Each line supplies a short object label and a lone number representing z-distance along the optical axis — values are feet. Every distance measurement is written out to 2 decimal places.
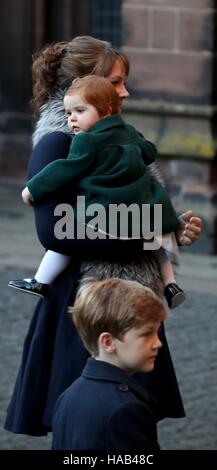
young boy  20.00
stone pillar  58.75
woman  24.97
